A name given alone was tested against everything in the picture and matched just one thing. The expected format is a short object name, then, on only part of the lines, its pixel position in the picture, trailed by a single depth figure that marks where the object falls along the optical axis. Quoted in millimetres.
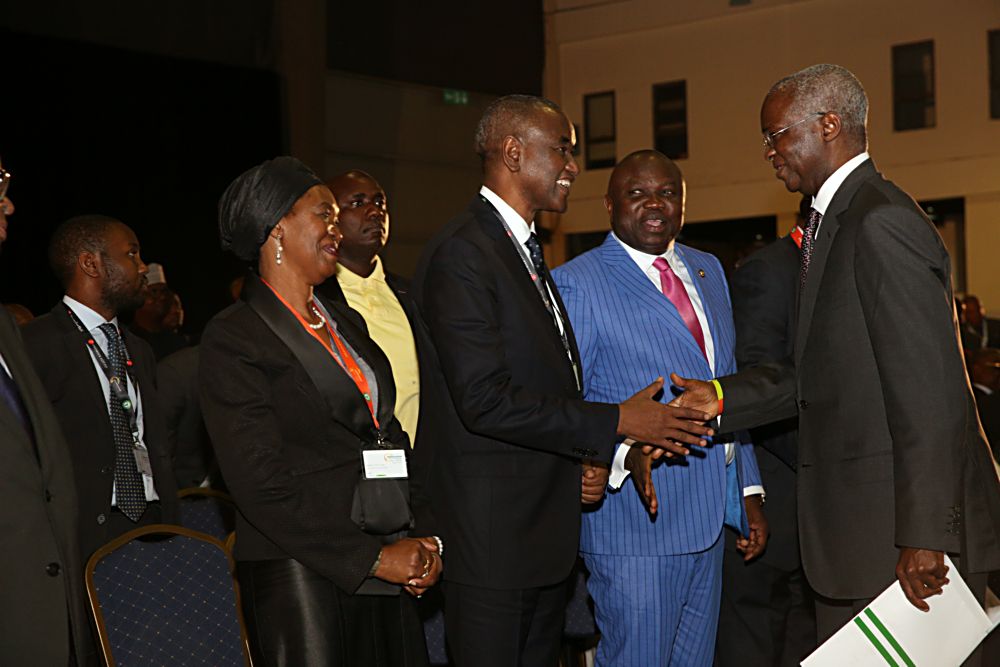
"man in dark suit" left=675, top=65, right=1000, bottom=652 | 2592
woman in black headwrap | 2666
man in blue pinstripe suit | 3309
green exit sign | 13666
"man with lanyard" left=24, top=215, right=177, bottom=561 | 4297
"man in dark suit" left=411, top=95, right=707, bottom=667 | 2844
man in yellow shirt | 4438
